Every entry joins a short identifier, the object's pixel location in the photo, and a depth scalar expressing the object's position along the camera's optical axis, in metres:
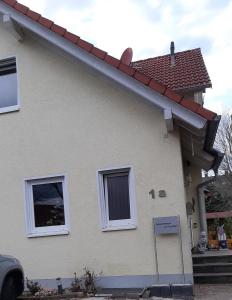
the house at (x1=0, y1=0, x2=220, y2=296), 9.32
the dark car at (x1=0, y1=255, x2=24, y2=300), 8.02
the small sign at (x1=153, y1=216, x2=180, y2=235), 9.16
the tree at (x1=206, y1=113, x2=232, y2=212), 35.44
